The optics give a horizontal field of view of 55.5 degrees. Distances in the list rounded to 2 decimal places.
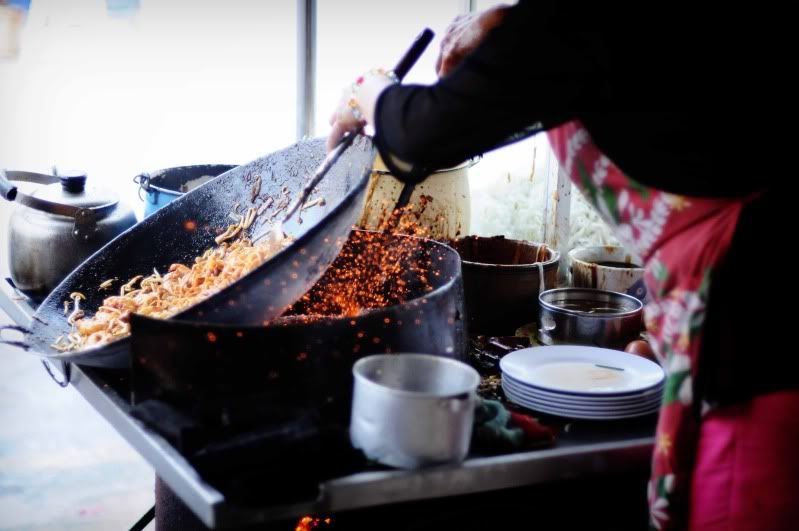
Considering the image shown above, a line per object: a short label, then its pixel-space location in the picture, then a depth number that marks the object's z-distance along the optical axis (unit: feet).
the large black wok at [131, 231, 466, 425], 5.20
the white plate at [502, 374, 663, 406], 6.21
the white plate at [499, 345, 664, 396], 6.66
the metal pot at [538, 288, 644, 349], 8.04
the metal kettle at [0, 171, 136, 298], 9.02
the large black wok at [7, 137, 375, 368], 5.48
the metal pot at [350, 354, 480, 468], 4.82
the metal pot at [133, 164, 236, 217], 10.16
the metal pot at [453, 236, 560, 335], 8.80
